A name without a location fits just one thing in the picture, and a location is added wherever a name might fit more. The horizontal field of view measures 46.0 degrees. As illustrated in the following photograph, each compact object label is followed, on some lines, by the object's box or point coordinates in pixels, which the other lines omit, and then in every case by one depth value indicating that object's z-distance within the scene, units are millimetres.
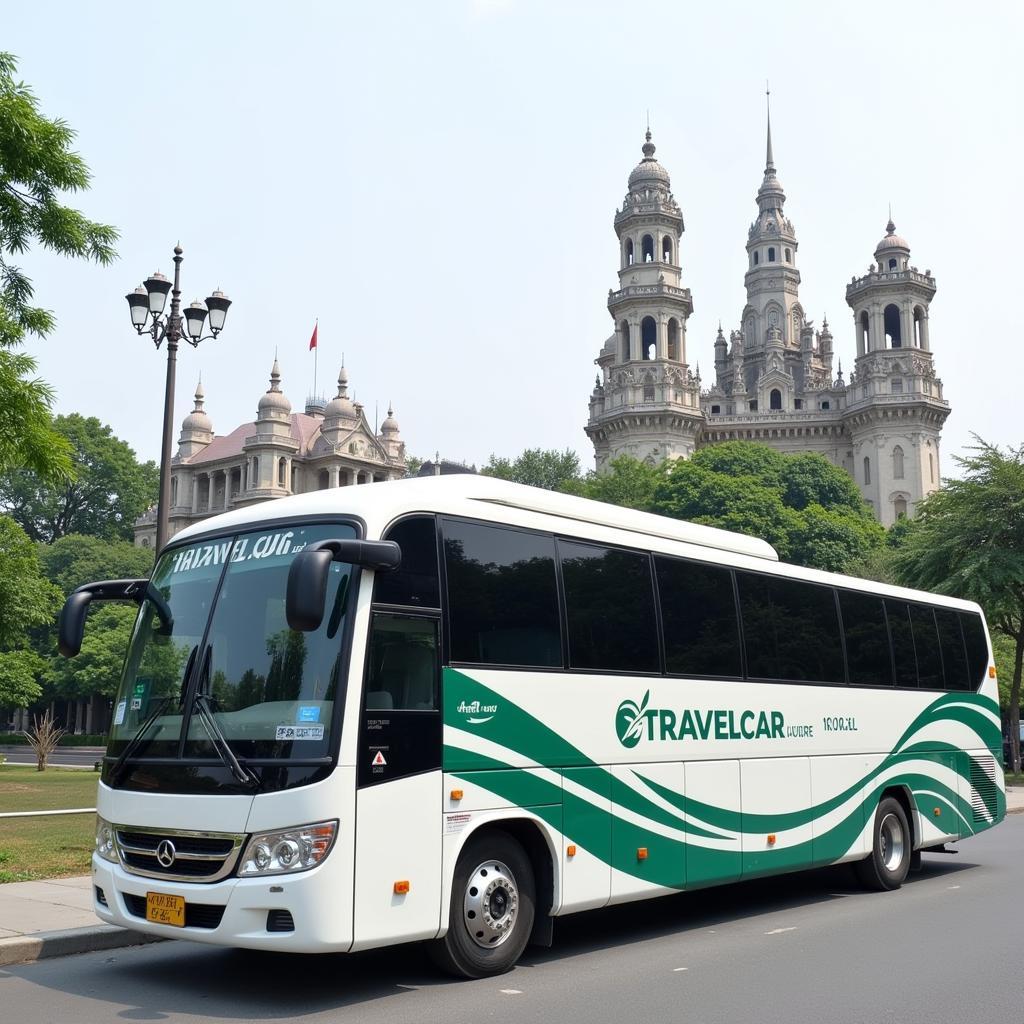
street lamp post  17422
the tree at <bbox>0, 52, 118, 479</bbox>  13508
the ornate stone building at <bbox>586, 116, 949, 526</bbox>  95438
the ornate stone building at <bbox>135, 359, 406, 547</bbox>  94625
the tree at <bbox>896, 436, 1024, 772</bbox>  30531
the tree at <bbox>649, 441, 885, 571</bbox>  74688
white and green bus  7355
